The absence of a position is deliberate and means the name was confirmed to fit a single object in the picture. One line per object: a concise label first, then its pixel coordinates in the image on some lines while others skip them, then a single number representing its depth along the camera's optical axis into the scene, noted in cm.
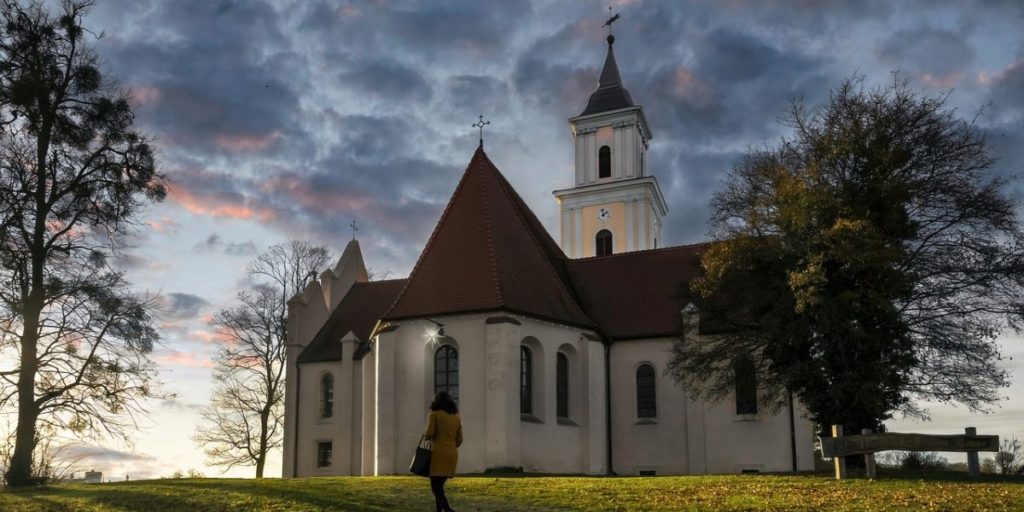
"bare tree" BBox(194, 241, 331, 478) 4659
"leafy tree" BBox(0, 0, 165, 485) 2406
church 3120
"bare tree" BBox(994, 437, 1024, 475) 2875
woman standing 1417
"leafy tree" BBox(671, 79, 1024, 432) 2444
